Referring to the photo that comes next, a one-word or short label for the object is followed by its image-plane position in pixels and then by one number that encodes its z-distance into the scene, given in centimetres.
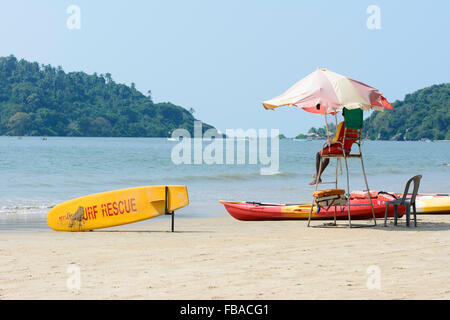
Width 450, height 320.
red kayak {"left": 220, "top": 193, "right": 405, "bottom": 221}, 1970
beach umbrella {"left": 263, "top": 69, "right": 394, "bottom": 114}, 1598
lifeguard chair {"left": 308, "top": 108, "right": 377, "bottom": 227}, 1672
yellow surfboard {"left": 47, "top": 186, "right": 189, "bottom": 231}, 1762
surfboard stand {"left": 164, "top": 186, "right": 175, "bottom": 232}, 1741
